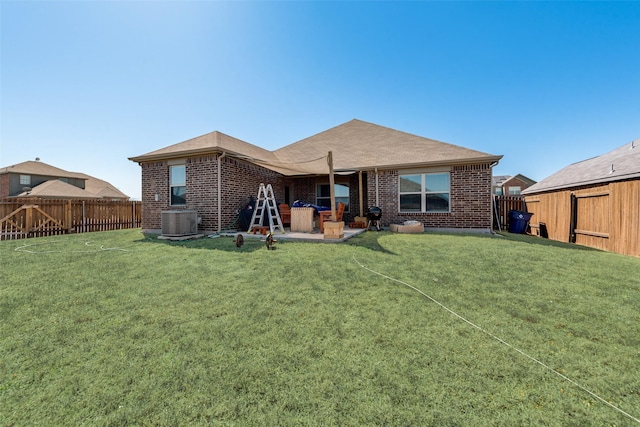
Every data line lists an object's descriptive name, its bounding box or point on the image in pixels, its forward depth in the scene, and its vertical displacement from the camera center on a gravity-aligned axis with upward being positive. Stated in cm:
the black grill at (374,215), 996 -21
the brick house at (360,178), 927 +136
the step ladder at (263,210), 882 +5
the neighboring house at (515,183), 3953 +411
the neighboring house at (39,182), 2643 +376
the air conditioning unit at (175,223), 814 -36
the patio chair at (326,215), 926 -17
